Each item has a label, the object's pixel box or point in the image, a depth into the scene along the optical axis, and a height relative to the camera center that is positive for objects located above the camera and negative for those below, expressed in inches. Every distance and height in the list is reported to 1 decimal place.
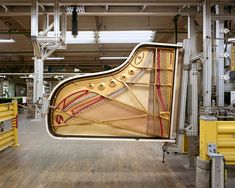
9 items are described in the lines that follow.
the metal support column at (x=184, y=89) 156.5 +2.0
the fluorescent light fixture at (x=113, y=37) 326.3 +69.5
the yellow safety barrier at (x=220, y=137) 89.1 -14.8
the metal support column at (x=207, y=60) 151.8 +18.1
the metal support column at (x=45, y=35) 185.0 +41.3
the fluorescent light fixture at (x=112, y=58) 505.8 +64.8
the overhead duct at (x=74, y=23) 205.0 +53.2
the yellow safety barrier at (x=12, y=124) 210.8 -28.5
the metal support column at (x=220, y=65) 176.2 +17.8
